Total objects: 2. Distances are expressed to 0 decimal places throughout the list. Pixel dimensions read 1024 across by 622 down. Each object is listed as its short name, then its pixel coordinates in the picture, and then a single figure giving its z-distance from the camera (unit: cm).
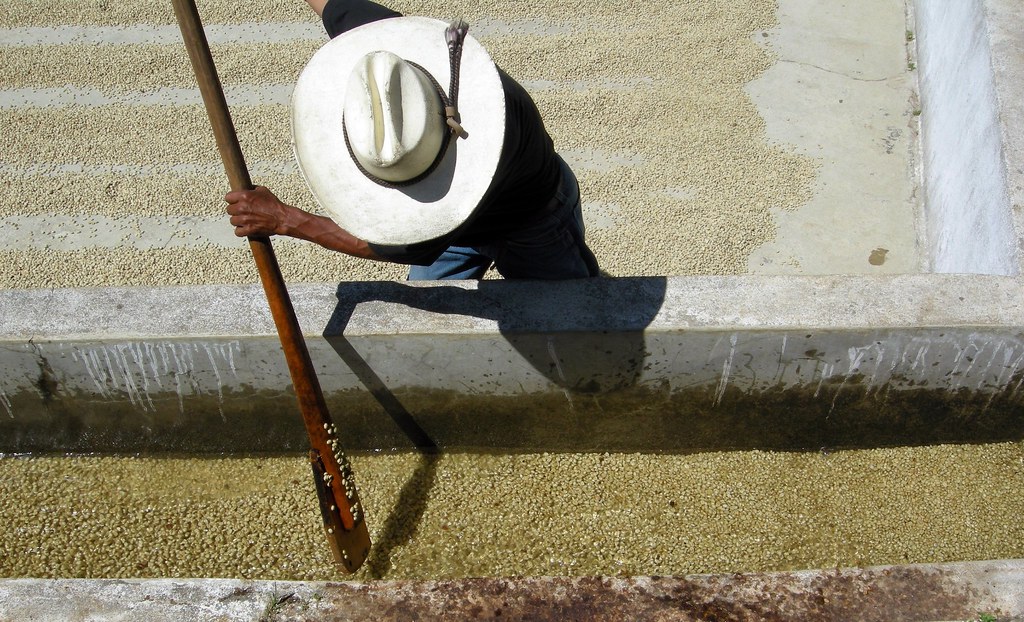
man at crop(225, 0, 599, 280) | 189
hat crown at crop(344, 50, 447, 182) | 186
